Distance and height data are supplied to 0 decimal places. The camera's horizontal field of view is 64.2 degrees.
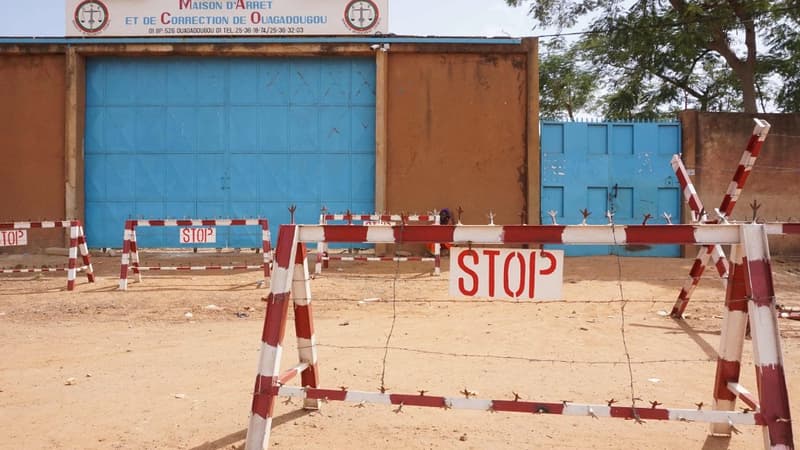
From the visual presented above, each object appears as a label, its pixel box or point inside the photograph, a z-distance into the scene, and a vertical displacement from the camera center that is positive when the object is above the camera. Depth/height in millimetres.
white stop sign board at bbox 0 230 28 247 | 9156 -441
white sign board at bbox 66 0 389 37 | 13953 +4195
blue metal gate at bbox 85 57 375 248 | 14141 +1392
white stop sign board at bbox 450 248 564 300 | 3578 -369
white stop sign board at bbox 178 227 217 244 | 9688 -424
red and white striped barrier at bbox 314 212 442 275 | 10742 -219
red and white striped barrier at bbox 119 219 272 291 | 9406 -409
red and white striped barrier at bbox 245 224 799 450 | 3111 -618
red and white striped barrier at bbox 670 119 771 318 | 5883 +121
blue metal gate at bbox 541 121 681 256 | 13945 +808
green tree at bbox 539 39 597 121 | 26203 +5382
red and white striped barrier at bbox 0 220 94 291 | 9211 -437
